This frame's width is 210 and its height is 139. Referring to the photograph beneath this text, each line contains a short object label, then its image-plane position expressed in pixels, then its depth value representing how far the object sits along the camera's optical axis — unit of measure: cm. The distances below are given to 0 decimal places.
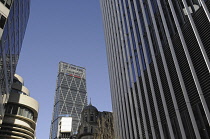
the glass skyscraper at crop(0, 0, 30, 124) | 2682
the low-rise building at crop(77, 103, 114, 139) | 6542
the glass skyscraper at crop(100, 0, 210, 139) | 1689
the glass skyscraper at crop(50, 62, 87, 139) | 14212
